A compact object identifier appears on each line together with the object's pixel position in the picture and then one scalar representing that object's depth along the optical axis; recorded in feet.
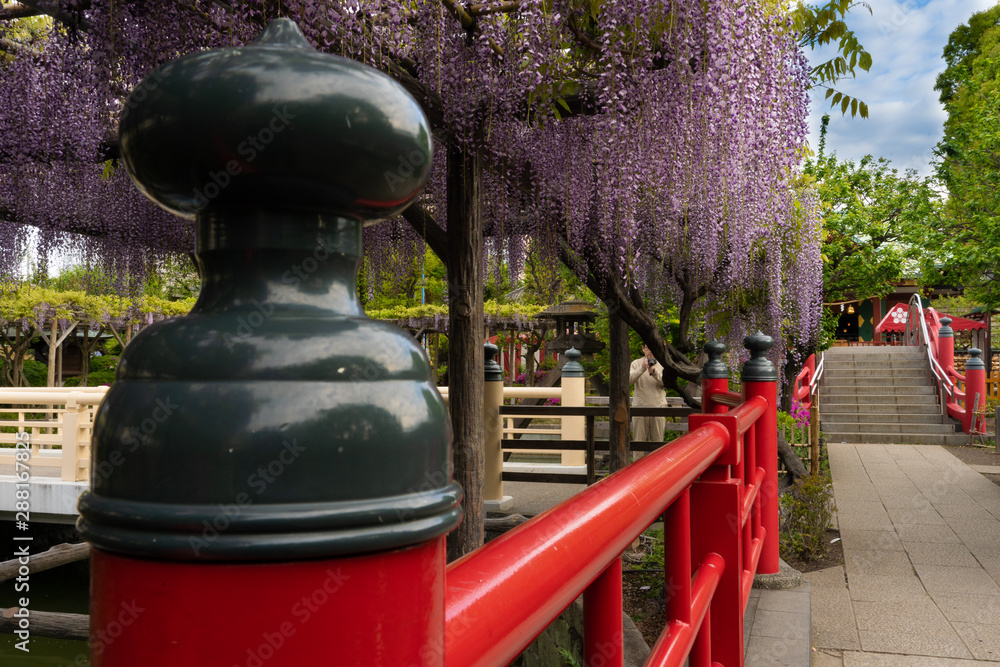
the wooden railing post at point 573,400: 29.48
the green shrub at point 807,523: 17.94
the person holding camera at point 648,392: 29.14
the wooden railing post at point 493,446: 23.26
